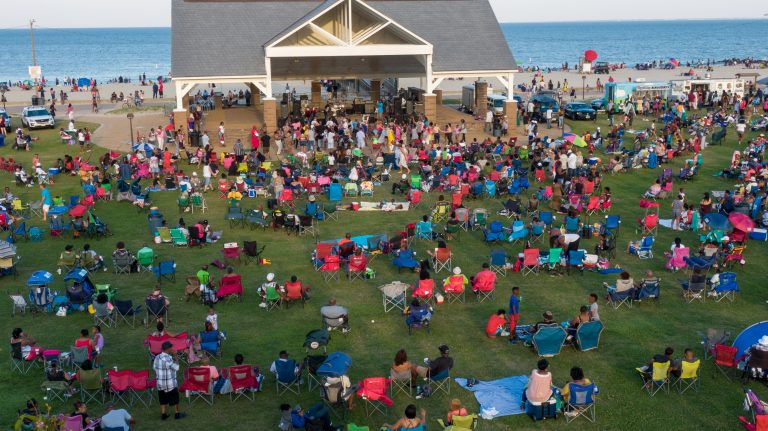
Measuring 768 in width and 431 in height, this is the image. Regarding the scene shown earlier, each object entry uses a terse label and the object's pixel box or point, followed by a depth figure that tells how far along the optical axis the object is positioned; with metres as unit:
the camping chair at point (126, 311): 15.56
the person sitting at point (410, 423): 10.62
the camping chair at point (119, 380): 12.38
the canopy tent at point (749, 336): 13.22
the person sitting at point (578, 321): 14.44
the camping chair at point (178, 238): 20.70
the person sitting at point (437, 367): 12.75
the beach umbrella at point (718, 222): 19.73
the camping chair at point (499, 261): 18.46
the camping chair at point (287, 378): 12.82
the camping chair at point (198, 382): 12.53
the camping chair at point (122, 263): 18.69
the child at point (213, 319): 14.77
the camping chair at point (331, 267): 18.11
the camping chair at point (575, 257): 18.42
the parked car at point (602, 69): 83.40
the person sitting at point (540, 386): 11.99
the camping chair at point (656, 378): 12.63
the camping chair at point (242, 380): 12.50
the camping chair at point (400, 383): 12.76
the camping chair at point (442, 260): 18.77
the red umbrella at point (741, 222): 19.23
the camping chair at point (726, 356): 13.28
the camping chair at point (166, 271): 18.22
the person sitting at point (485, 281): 16.92
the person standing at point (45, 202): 23.67
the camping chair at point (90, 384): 12.52
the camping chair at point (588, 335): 14.11
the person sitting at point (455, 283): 16.81
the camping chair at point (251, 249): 19.30
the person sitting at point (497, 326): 14.96
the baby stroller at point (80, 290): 16.25
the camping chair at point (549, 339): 13.92
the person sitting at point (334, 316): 14.98
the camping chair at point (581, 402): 11.95
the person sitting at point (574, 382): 11.95
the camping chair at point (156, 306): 15.68
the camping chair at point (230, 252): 19.23
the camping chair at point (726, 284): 16.59
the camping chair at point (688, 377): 12.66
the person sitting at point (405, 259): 18.53
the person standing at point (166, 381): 12.08
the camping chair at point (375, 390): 12.13
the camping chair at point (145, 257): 18.67
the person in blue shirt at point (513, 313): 14.98
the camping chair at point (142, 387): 12.45
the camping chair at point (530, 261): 18.33
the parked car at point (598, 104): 46.40
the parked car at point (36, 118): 41.59
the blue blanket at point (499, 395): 12.34
